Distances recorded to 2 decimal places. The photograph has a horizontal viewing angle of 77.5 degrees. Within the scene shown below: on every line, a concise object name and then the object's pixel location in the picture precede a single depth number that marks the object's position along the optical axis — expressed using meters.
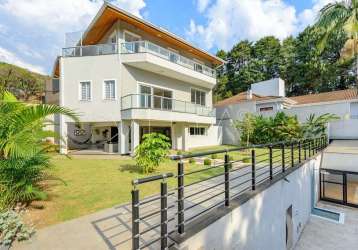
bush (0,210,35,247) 3.77
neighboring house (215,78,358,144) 19.73
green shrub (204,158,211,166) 11.60
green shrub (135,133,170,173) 9.07
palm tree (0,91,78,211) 4.61
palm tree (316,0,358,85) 12.16
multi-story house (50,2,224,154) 15.98
